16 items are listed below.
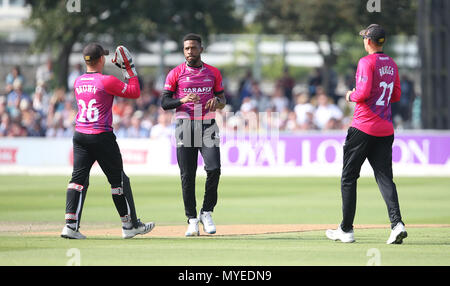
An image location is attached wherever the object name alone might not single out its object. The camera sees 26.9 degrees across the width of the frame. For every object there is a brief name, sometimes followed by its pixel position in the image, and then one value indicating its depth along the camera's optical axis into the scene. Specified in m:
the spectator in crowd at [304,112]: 25.48
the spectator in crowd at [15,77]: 28.09
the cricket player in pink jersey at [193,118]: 11.20
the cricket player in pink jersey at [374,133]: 10.16
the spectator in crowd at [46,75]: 29.16
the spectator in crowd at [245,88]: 29.14
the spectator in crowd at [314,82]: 29.59
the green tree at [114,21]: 29.61
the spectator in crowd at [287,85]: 29.09
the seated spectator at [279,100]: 27.81
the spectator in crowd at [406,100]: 28.47
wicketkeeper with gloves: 10.59
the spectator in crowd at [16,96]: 27.52
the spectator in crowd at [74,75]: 27.81
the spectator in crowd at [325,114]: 25.39
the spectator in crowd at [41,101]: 27.61
